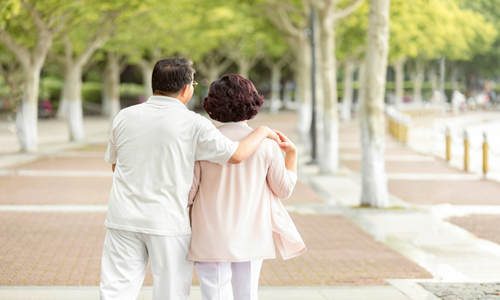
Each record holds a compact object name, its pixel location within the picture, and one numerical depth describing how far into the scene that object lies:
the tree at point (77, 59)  27.78
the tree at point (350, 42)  32.53
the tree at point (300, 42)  27.75
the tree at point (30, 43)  23.19
